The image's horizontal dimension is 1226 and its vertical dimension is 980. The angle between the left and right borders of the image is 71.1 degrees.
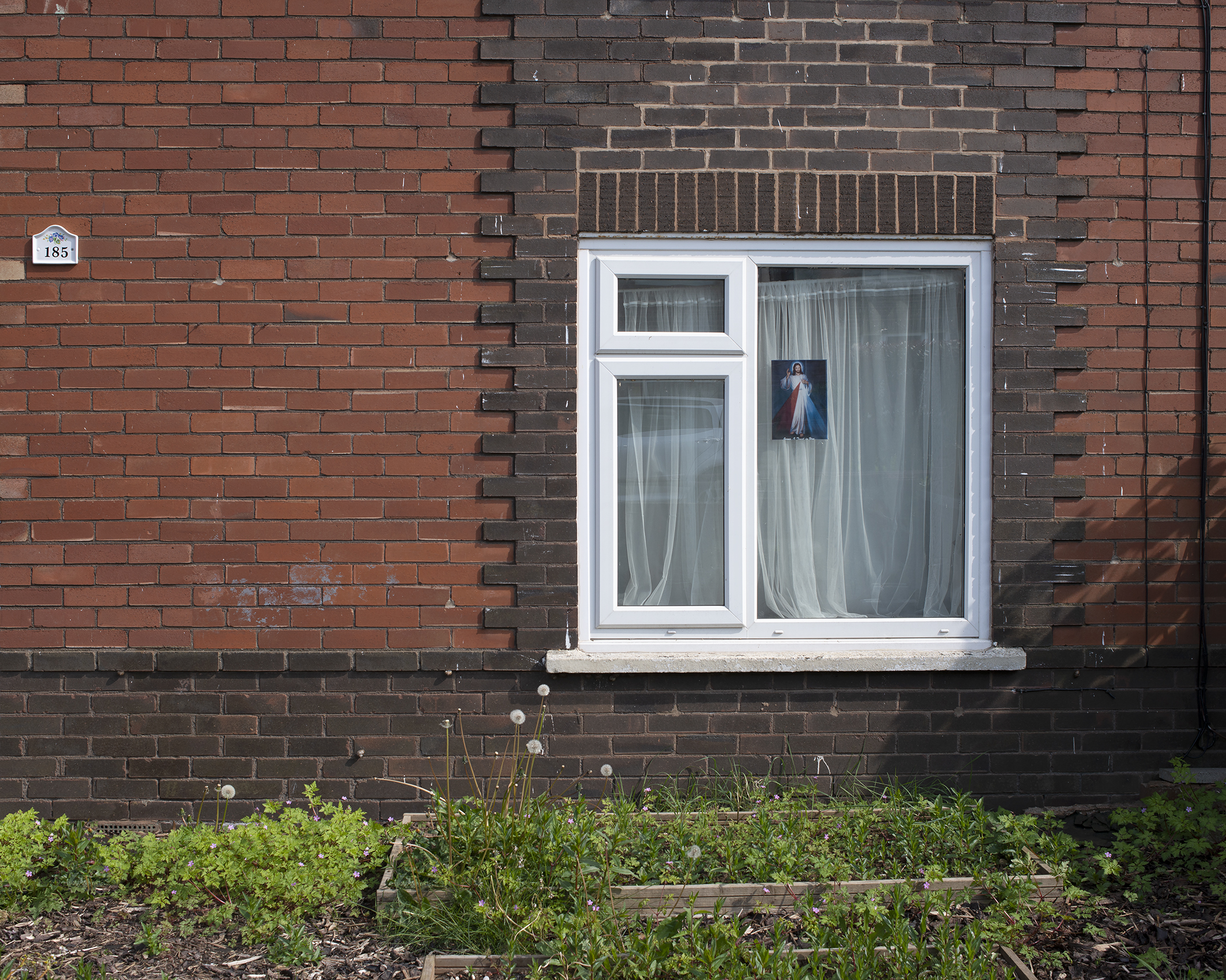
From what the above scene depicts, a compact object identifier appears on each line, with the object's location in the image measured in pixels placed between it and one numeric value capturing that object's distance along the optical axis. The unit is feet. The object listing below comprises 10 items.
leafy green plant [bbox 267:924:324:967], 9.54
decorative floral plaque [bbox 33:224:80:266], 12.74
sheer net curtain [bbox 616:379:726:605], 13.25
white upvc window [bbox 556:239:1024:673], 12.98
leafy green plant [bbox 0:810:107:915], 10.68
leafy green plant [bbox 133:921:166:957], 9.73
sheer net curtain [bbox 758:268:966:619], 13.42
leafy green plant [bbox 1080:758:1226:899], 11.04
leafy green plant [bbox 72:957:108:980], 9.04
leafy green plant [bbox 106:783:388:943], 10.19
